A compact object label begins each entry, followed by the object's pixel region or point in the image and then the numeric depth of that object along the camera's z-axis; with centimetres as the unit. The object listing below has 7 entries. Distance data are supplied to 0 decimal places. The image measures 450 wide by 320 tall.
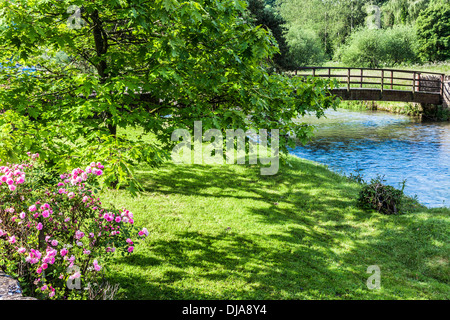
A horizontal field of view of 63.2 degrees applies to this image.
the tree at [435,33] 5412
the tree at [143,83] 579
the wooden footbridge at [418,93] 2728
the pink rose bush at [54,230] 409
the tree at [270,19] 2117
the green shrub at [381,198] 1031
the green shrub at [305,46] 5322
